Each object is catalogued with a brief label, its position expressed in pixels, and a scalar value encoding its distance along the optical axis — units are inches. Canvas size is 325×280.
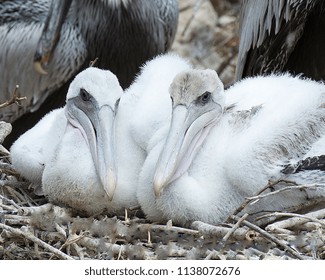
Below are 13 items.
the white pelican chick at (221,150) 265.6
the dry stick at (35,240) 254.2
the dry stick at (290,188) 256.8
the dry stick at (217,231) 257.3
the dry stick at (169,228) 261.7
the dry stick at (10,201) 280.9
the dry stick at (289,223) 258.4
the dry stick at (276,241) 251.0
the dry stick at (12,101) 289.7
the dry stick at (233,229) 255.3
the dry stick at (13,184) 299.6
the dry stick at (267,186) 259.6
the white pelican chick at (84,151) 276.2
